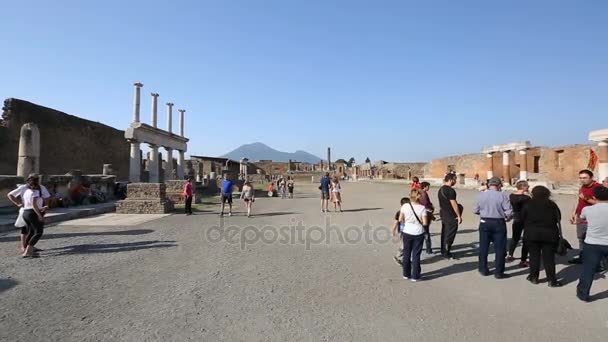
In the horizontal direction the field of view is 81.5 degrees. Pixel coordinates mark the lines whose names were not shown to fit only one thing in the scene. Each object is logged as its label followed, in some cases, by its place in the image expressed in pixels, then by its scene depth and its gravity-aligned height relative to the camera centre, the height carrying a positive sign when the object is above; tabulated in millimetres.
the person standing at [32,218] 6414 -671
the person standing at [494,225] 5352 -654
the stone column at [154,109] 22641 +4648
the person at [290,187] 23972 -343
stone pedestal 13875 -756
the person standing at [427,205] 7012 -511
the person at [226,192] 12898 -372
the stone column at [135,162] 20047 +1106
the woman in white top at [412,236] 5195 -791
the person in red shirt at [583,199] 5953 -270
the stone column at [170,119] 25828 +4566
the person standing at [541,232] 4910 -694
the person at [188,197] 13430 -581
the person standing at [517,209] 6629 -509
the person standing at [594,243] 4336 -748
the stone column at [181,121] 28348 +4860
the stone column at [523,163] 29156 +1591
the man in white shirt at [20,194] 6759 -247
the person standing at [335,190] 14648 -327
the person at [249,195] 13039 -490
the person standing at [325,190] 14672 -332
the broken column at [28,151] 13591 +1181
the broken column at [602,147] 18703 +1904
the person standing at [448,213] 6512 -575
